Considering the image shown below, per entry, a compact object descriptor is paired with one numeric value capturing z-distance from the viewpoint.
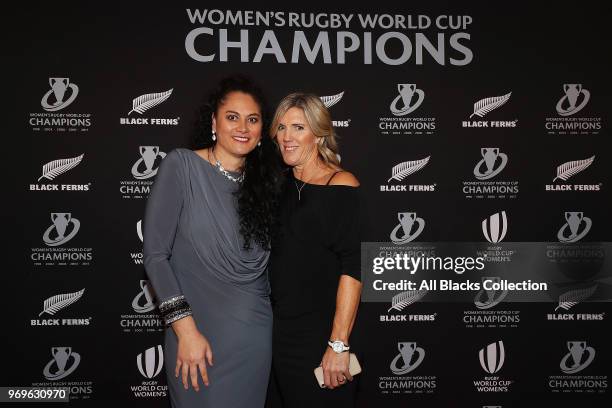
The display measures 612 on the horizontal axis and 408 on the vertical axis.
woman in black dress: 1.82
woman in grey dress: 1.66
